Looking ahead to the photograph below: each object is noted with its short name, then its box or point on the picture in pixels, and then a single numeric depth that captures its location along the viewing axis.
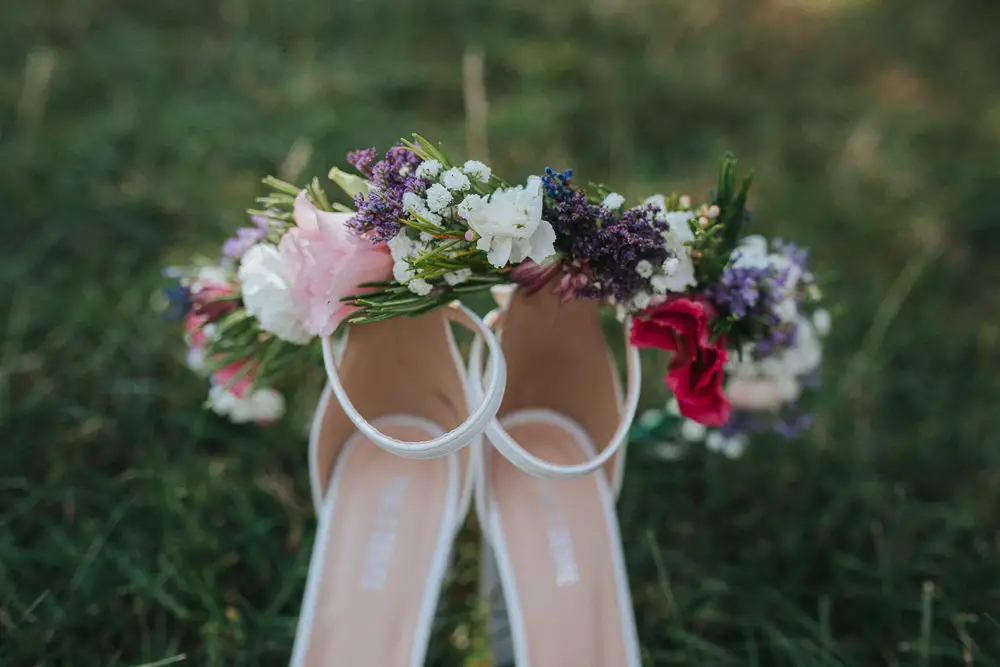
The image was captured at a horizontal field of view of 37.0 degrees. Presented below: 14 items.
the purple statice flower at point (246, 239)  0.57
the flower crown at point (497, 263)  0.52
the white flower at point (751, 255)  0.56
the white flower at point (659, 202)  0.53
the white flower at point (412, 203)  0.51
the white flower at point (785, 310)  0.56
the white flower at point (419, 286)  0.52
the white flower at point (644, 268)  0.53
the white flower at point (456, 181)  0.51
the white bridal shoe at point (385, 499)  0.57
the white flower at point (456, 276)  0.53
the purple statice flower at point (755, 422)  0.62
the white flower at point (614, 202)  0.53
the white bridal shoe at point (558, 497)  0.57
